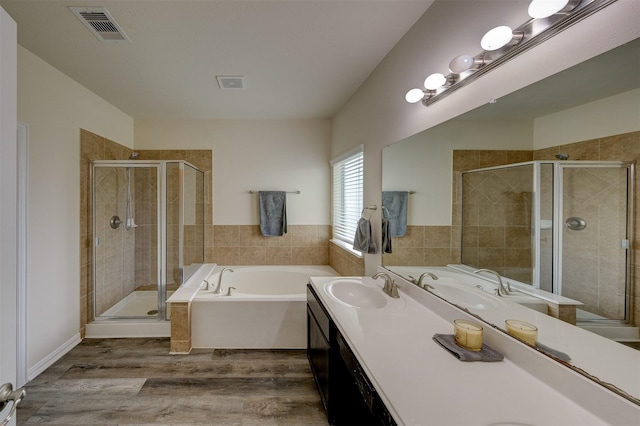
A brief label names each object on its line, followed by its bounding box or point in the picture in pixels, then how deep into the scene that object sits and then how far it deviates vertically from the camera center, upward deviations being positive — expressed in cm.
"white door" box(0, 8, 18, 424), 64 +3
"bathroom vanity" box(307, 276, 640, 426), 71 -56
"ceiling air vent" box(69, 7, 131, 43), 155 +119
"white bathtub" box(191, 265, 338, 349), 237 -103
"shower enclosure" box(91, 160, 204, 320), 265 -27
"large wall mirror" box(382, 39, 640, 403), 71 +4
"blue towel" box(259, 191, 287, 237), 343 -5
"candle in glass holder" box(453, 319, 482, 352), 103 -51
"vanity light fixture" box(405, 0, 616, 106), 80 +64
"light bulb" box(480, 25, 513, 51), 97 +67
